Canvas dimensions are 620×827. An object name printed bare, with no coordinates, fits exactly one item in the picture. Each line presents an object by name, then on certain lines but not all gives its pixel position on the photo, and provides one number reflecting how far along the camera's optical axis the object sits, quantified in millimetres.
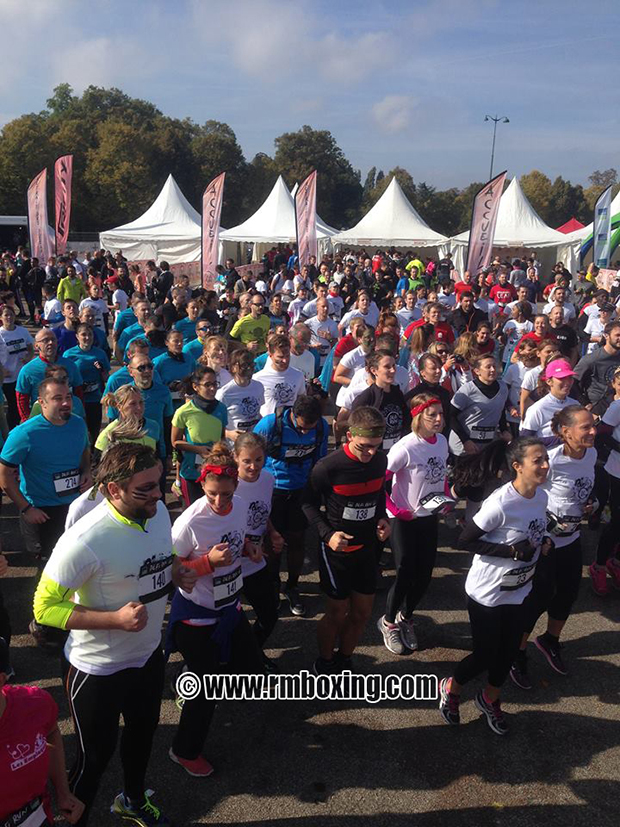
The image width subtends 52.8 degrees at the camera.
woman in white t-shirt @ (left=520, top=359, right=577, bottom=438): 5184
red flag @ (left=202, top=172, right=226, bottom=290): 15141
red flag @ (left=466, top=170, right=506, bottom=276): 14742
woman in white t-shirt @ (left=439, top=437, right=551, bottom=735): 3498
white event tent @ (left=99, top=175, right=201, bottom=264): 27641
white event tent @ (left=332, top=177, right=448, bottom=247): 28469
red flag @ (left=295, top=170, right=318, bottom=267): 18484
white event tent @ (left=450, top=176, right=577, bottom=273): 28094
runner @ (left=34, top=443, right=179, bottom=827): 2480
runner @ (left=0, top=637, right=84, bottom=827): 2029
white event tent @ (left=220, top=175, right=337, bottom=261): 28492
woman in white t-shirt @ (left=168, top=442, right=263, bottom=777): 3199
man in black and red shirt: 3809
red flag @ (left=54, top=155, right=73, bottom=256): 18281
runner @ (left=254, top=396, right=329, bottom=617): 4602
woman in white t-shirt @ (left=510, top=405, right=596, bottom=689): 4062
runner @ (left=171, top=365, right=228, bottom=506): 5223
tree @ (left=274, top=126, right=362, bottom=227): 70875
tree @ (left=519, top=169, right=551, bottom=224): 68938
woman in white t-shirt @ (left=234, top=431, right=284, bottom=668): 3881
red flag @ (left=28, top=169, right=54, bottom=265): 18906
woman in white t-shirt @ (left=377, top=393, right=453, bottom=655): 4320
